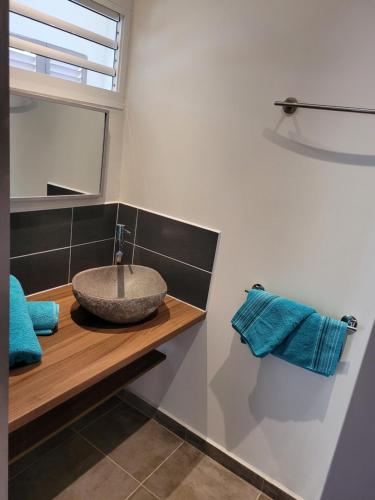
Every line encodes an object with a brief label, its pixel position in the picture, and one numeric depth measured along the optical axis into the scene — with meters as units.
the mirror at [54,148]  1.37
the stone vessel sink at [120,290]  1.36
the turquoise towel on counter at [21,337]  1.05
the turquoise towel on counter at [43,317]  1.29
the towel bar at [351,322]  1.30
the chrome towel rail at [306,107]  1.15
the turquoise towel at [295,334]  1.30
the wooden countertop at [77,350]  1.01
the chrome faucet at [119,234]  1.70
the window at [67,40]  1.31
